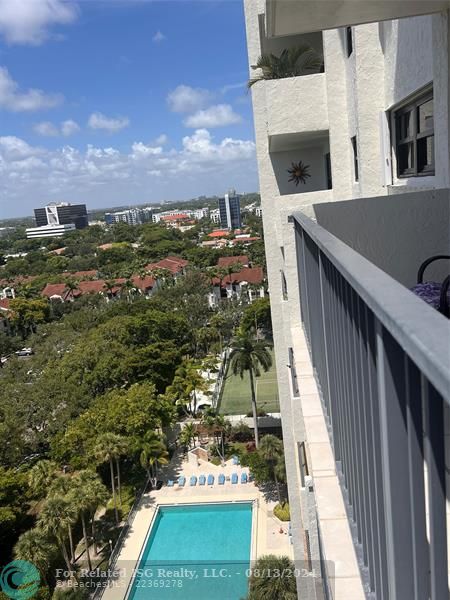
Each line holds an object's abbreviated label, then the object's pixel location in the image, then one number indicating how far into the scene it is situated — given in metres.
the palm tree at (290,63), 8.23
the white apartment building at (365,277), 1.13
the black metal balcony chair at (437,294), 3.07
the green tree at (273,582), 13.05
